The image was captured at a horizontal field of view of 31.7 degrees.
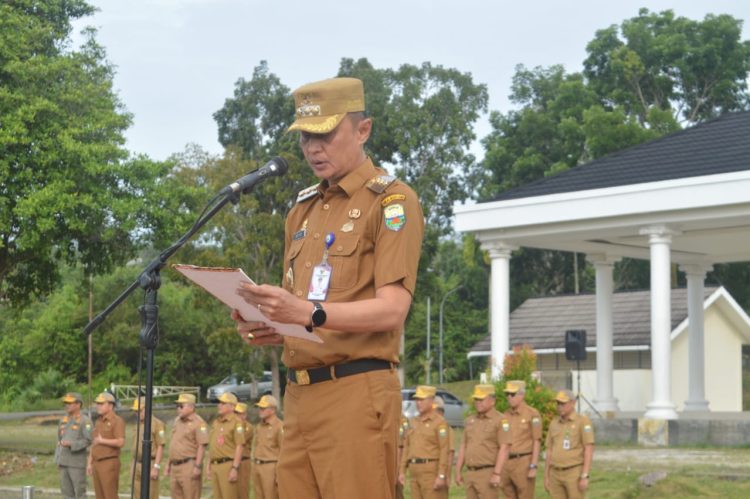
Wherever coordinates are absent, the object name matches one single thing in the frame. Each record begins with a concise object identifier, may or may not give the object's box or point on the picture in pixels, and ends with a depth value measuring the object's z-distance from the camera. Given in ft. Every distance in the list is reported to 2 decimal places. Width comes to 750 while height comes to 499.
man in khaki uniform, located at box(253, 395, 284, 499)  57.31
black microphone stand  16.02
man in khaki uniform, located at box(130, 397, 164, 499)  59.67
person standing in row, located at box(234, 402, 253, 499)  58.90
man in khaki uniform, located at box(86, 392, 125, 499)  59.47
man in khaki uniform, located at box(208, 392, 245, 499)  58.65
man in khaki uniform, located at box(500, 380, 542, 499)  51.57
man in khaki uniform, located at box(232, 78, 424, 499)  13.15
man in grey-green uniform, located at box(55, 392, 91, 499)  60.85
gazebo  79.05
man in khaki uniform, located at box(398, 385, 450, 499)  52.34
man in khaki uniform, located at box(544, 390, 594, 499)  49.34
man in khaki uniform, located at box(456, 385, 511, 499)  50.80
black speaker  91.45
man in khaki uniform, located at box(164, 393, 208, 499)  58.90
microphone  16.26
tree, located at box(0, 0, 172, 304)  78.64
